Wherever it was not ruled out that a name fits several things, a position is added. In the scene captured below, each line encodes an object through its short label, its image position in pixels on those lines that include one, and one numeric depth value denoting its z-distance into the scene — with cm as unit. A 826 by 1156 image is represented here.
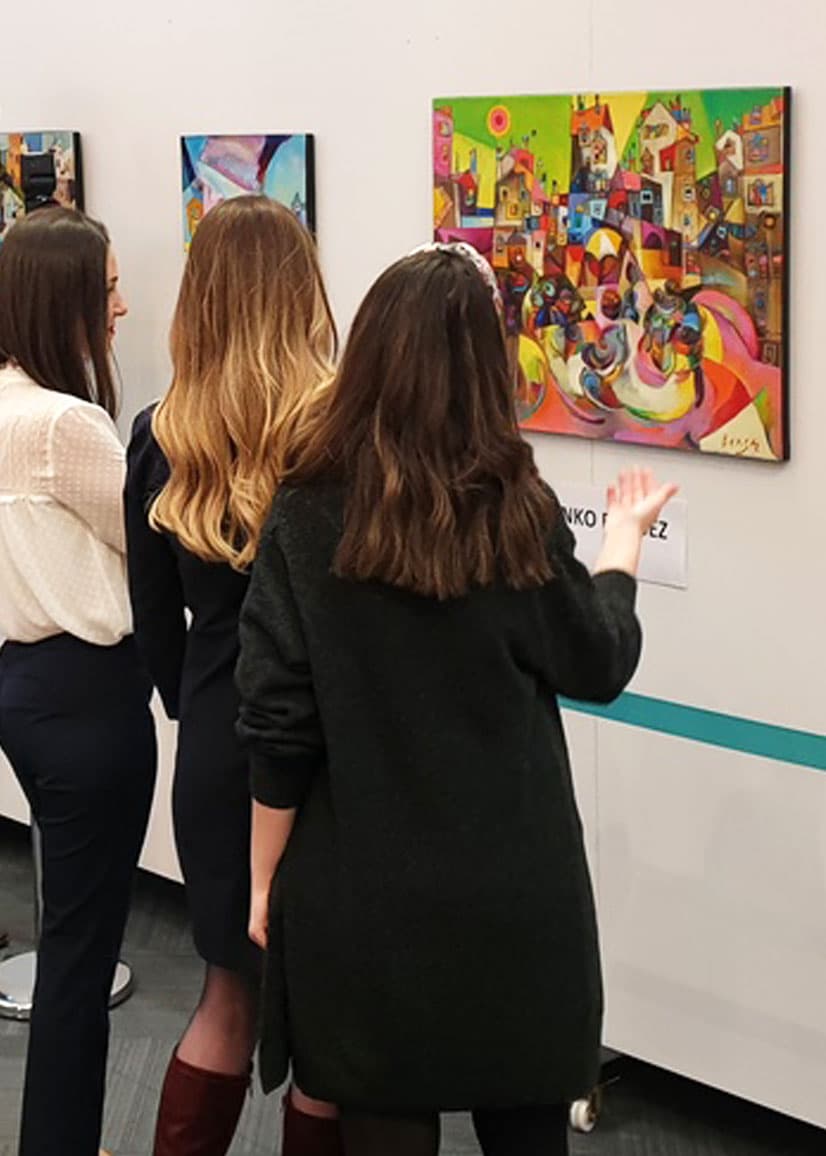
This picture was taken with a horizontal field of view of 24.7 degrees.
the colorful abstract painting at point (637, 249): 266
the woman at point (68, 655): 263
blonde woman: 222
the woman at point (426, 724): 189
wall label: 288
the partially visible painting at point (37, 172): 383
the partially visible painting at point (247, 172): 334
